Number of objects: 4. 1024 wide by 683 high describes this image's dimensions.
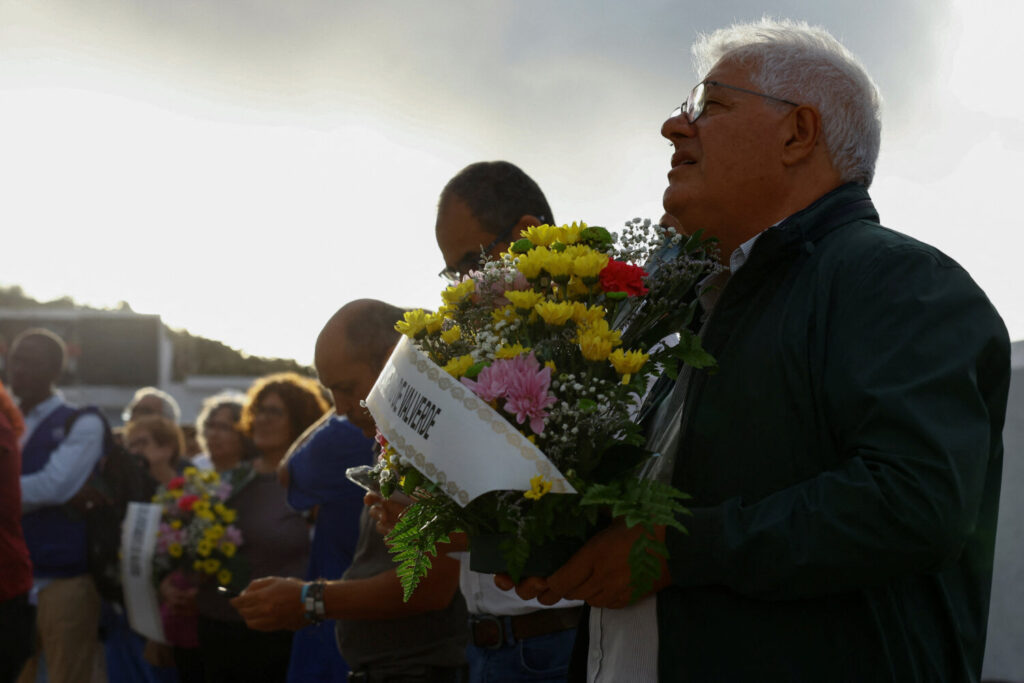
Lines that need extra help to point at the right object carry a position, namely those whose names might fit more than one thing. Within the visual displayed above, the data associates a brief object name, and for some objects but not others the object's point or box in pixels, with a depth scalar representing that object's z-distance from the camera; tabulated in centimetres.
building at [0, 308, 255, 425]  2519
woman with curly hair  525
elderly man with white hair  157
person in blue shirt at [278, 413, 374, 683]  422
